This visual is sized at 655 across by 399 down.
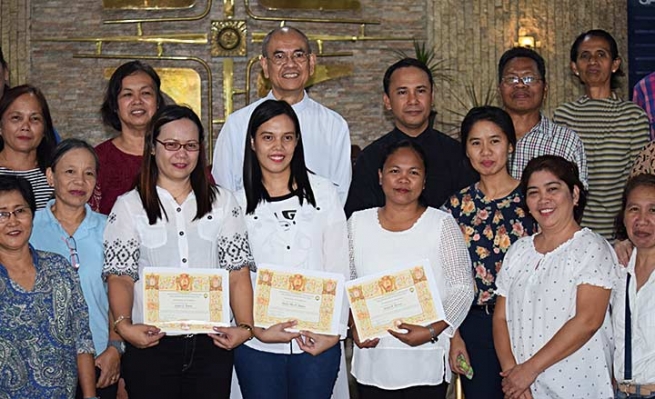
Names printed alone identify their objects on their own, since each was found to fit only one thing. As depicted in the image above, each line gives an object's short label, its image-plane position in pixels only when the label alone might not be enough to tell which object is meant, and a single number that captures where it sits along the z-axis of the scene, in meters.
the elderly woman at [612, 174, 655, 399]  3.31
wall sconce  8.53
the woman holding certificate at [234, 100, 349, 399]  3.43
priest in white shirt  4.27
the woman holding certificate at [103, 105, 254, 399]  3.32
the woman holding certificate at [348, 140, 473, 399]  3.52
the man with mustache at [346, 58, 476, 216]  4.05
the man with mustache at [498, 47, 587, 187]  4.25
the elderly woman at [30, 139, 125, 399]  3.54
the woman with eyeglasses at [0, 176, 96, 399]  3.12
